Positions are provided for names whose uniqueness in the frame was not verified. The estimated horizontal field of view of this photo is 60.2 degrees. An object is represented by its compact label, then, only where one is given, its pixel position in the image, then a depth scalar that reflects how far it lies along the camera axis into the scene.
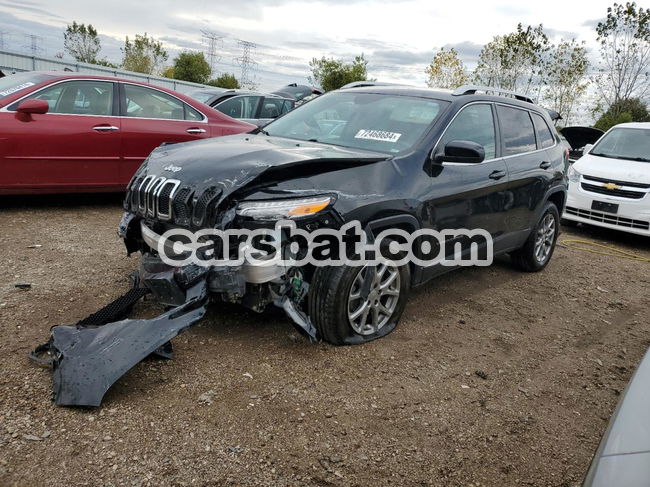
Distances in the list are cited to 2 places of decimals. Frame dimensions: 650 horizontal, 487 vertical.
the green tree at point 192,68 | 39.59
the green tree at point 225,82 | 39.81
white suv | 7.70
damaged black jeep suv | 3.21
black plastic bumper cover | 2.74
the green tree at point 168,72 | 42.12
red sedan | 5.81
